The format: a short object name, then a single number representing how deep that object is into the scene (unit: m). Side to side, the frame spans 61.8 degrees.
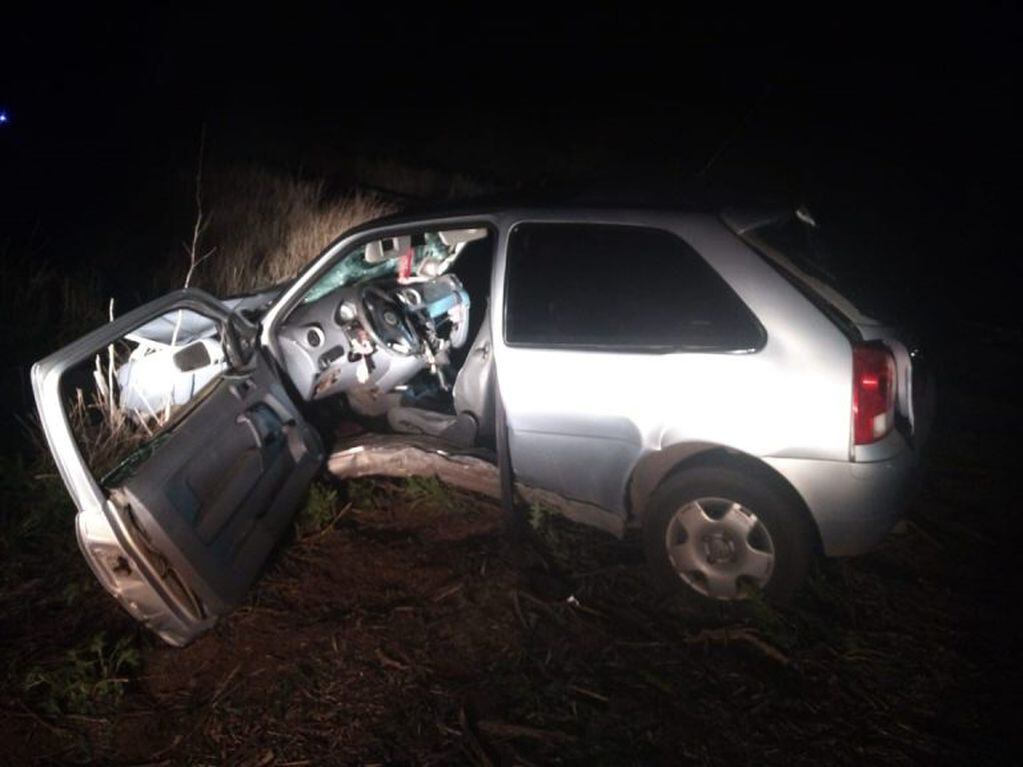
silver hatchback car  3.20
